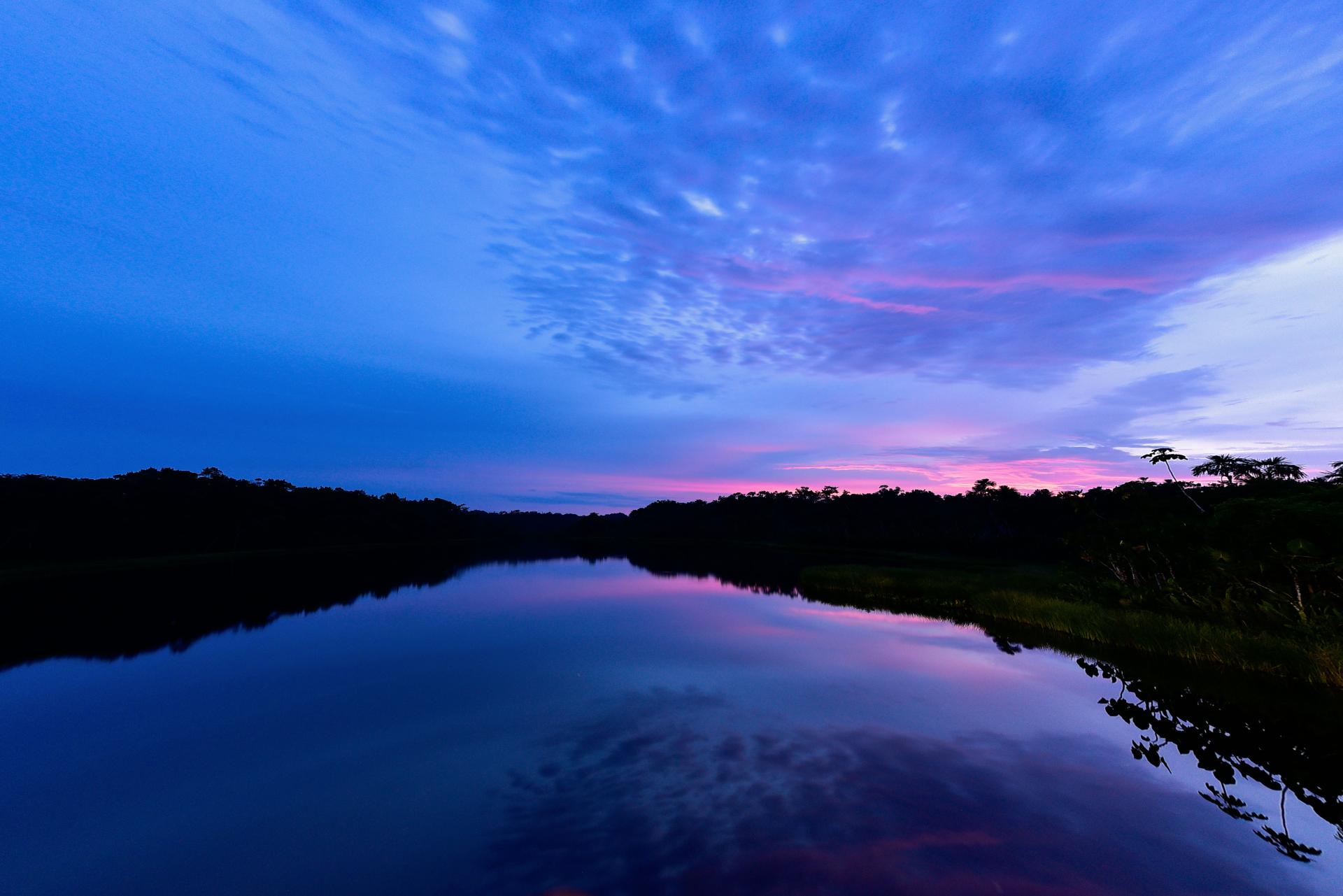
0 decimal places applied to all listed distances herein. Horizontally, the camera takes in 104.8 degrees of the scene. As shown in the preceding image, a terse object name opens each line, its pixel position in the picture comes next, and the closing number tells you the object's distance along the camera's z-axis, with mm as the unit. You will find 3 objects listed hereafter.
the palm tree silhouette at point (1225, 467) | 32500
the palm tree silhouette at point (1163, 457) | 24359
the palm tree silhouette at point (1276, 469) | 32312
